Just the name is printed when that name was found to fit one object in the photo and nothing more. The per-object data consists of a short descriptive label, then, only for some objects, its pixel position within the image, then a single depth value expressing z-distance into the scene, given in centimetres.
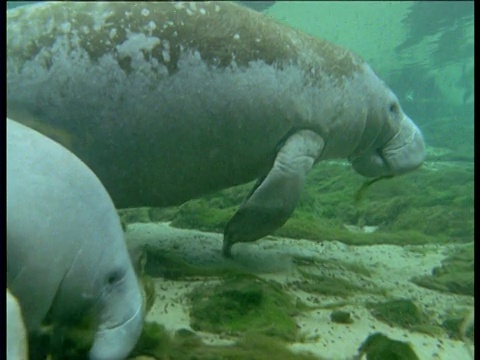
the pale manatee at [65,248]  198
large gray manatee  306
